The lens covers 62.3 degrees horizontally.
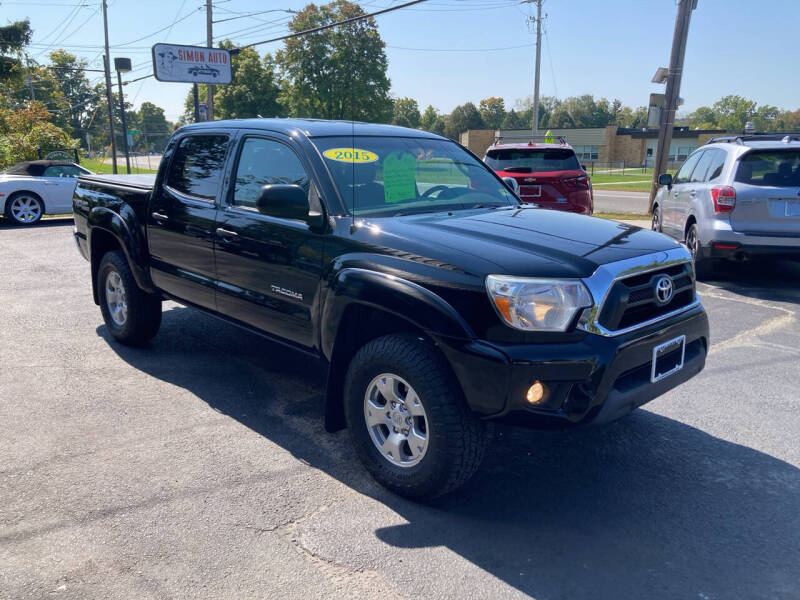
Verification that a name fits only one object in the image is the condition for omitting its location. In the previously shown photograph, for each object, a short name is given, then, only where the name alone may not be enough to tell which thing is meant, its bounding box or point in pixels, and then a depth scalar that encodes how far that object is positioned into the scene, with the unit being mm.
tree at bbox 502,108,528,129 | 124850
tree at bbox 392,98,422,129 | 128125
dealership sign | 23938
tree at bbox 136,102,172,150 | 145000
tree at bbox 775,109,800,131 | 128125
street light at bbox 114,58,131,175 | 34938
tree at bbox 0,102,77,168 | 23344
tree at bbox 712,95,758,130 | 141750
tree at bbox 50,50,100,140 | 100750
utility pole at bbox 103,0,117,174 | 39250
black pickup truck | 2828
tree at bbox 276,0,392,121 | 59375
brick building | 61406
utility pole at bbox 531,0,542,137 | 35312
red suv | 10172
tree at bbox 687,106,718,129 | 164125
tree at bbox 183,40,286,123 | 67812
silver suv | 7465
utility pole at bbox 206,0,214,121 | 28203
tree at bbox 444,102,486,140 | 105875
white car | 14453
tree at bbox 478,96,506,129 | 130750
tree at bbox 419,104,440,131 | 126588
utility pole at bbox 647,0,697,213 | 14133
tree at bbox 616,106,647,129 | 137450
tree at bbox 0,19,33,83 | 26894
